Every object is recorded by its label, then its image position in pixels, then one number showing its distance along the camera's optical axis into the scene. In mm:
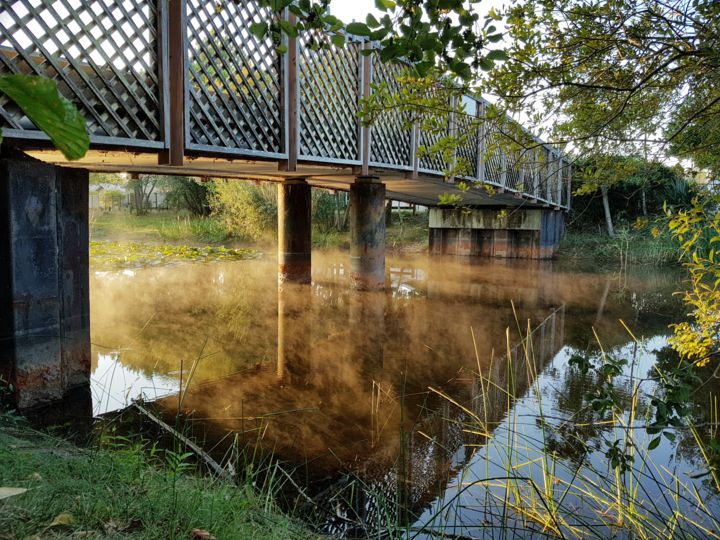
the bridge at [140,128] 3949
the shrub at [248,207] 18688
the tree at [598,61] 2617
